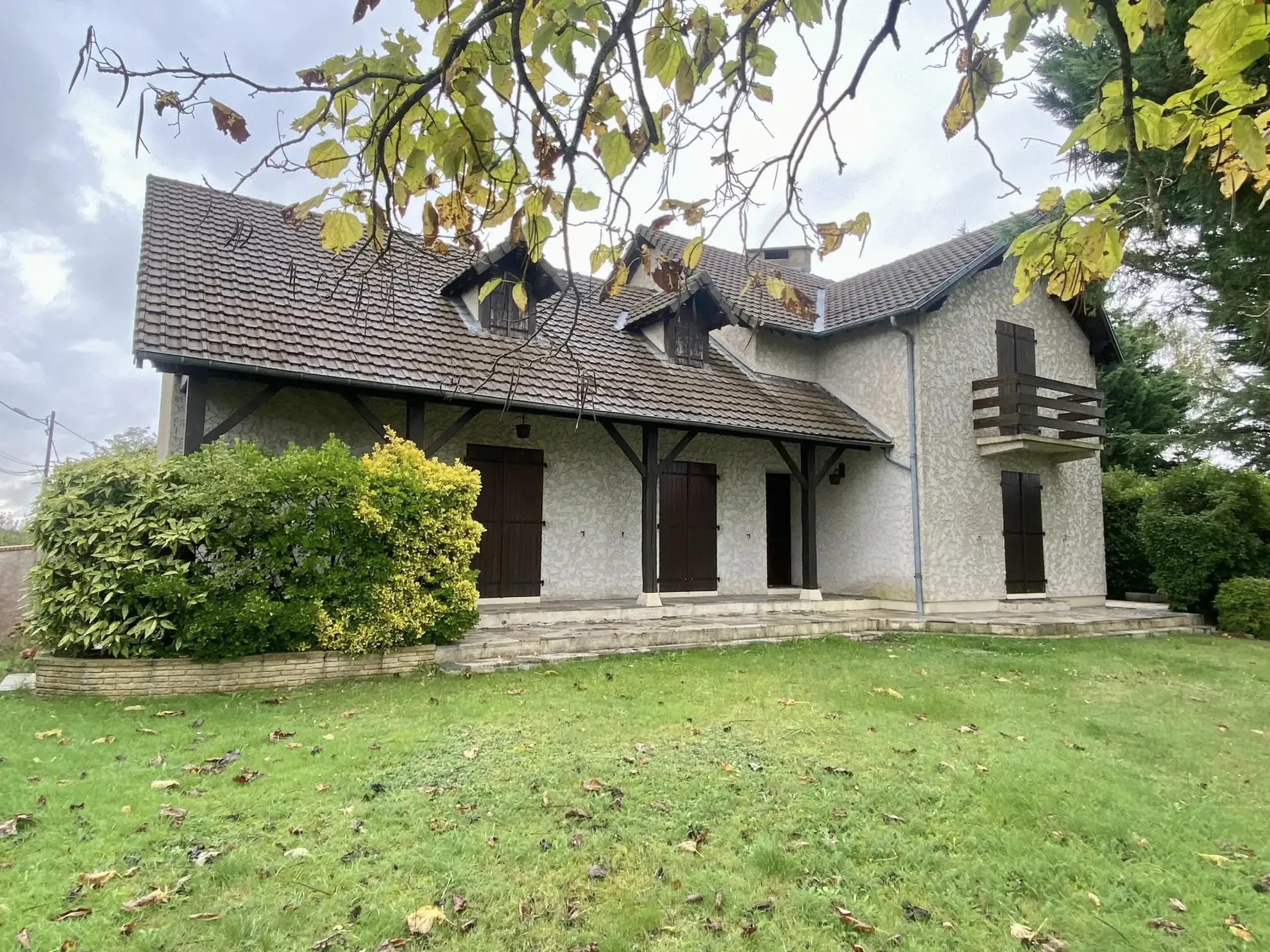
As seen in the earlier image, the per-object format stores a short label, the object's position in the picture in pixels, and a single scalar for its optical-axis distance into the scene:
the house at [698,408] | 8.23
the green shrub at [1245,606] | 11.07
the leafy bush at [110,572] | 5.60
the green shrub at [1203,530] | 11.77
